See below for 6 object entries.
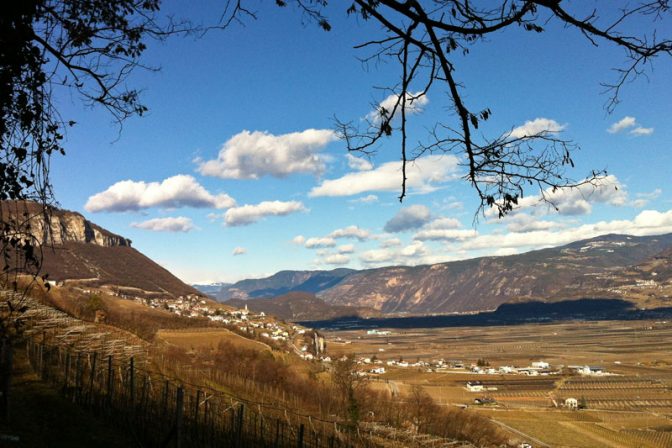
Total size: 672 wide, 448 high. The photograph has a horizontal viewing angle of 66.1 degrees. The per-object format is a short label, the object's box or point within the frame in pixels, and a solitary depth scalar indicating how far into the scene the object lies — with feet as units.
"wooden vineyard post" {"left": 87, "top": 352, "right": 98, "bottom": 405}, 52.62
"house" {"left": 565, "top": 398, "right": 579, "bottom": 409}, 308.19
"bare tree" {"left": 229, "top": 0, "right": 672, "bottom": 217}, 14.24
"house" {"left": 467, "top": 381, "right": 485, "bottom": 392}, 370.37
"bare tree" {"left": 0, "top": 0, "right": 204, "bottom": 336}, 17.98
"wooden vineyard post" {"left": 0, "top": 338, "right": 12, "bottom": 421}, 37.35
